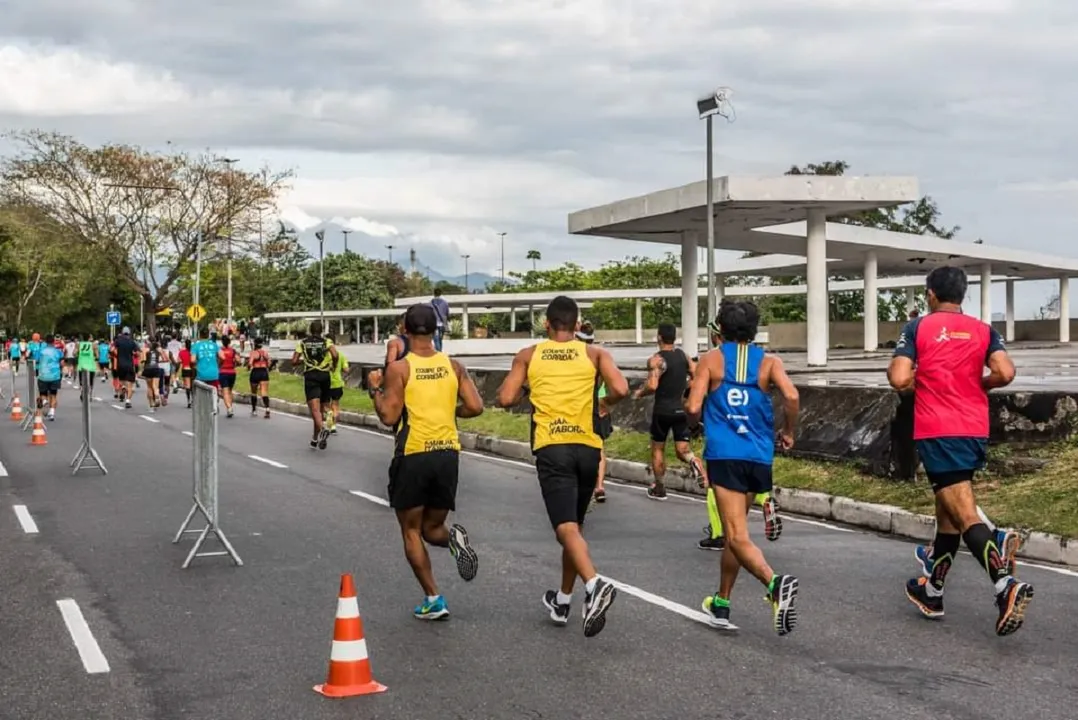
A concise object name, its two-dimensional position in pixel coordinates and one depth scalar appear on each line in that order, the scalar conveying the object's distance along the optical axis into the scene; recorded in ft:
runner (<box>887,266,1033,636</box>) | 23.17
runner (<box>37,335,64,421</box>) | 78.28
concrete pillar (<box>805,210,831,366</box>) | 107.55
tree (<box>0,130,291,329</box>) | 164.04
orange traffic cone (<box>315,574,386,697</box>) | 18.63
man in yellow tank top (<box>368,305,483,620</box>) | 23.15
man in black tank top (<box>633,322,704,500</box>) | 40.29
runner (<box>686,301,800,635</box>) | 22.30
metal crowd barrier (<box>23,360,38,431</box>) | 74.79
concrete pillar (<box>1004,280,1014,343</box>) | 202.57
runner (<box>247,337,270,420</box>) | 84.64
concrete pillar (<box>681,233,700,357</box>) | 119.14
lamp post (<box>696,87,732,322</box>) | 70.69
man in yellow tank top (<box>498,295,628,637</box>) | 22.50
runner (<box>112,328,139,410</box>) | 91.61
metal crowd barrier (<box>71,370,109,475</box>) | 49.11
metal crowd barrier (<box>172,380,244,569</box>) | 29.55
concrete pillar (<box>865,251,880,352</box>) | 152.25
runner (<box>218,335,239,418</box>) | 83.66
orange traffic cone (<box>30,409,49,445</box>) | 63.36
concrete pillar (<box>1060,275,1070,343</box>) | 197.77
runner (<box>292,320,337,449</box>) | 60.49
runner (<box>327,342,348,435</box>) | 62.69
